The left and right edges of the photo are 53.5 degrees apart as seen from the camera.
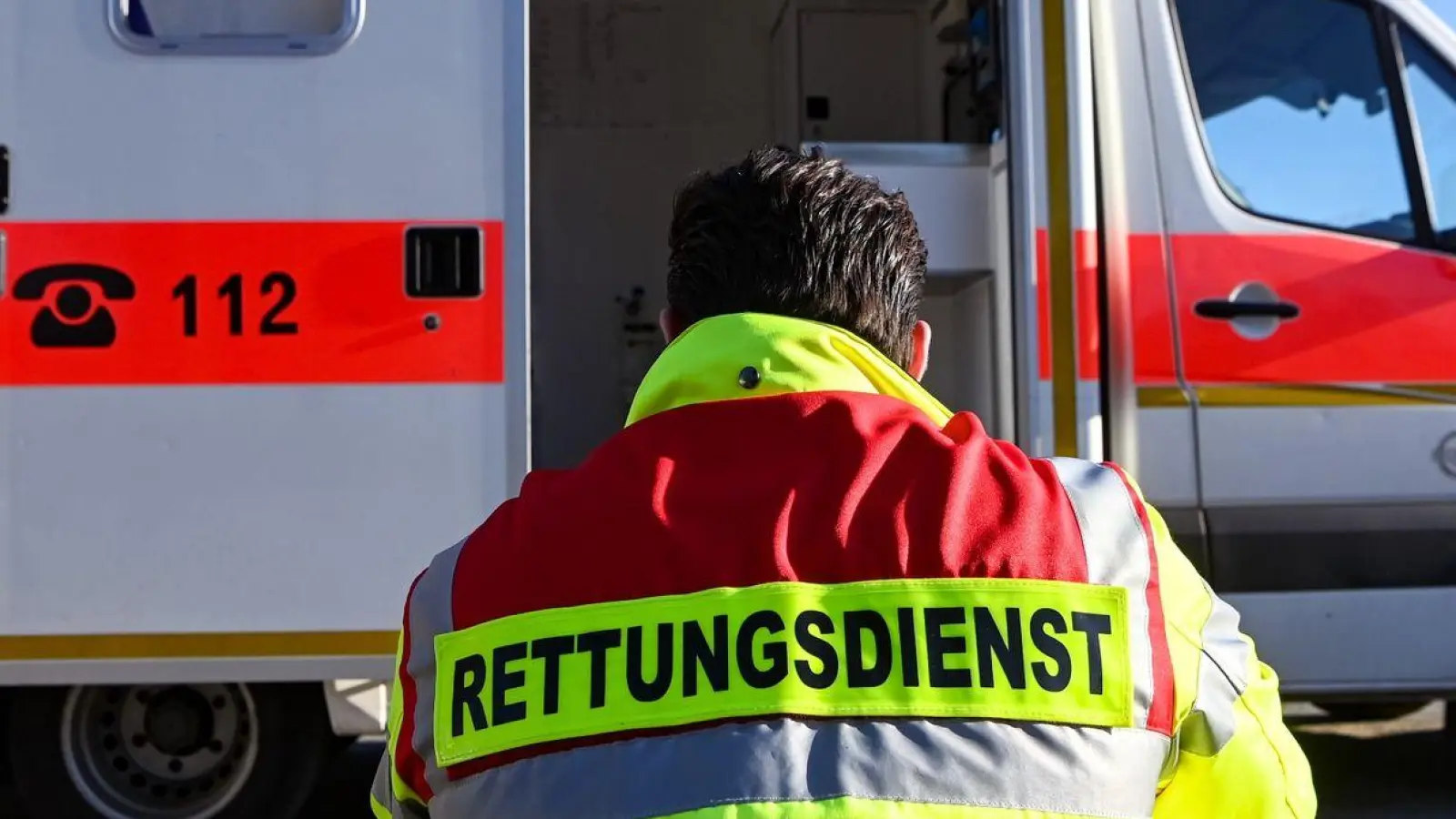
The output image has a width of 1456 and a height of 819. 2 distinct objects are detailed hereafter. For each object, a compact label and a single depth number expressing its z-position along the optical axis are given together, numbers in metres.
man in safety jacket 1.10
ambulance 2.95
